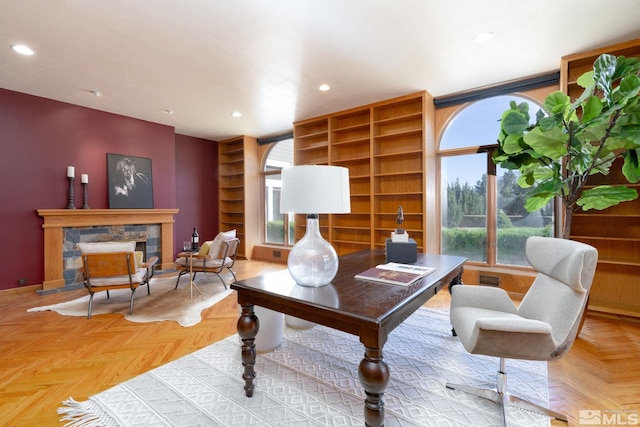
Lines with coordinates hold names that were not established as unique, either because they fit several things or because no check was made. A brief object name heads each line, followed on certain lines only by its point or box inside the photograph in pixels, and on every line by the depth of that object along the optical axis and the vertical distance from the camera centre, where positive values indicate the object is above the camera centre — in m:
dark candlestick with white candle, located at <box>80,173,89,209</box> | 4.41 +0.40
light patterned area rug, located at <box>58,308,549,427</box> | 1.52 -1.08
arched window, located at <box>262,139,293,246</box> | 6.31 +0.41
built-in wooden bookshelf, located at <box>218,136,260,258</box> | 6.35 +0.55
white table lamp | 1.46 +0.03
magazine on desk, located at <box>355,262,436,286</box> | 1.70 -0.39
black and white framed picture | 4.79 +0.54
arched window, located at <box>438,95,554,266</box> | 3.73 +0.20
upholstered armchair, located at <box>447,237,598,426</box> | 1.38 -0.57
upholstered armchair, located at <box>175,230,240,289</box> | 3.80 -0.61
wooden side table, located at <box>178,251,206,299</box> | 3.70 -0.56
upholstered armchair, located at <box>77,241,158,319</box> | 2.96 -0.55
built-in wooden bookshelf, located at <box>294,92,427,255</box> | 4.24 +0.80
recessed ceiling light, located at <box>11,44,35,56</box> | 2.79 +1.63
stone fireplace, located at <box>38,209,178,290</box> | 4.09 -0.31
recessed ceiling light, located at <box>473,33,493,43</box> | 2.64 +1.62
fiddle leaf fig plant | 2.12 +0.58
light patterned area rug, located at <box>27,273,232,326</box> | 2.98 -1.05
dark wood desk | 1.17 -0.44
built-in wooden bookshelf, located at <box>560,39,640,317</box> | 2.86 -0.26
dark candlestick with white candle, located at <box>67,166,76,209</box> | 4.27 +0.49
